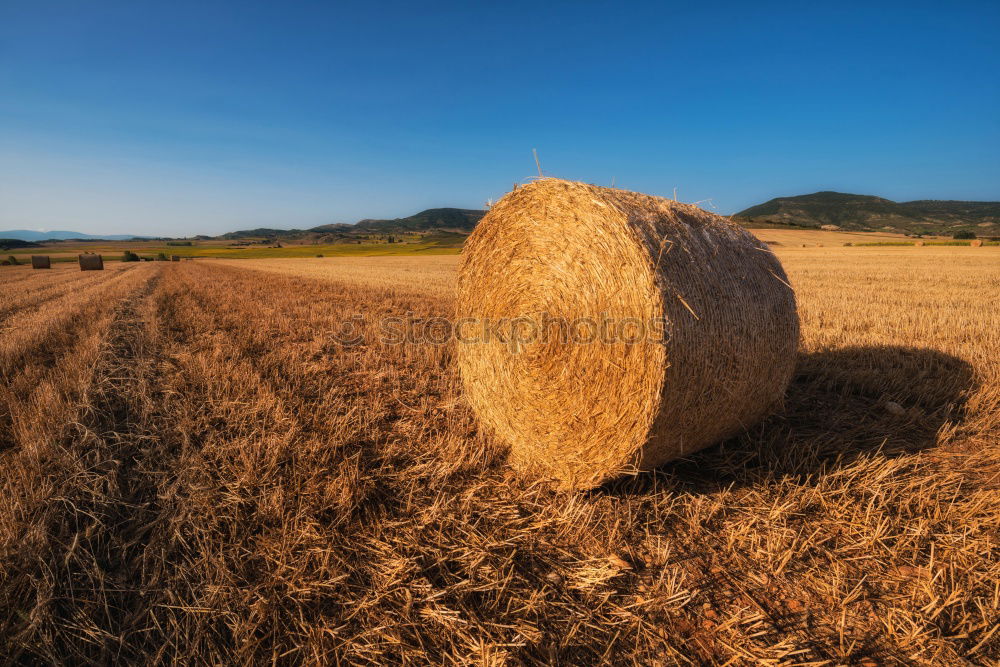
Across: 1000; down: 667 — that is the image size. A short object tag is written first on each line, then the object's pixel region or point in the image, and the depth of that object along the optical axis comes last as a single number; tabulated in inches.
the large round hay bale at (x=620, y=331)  114.5
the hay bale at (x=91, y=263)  1360.7
